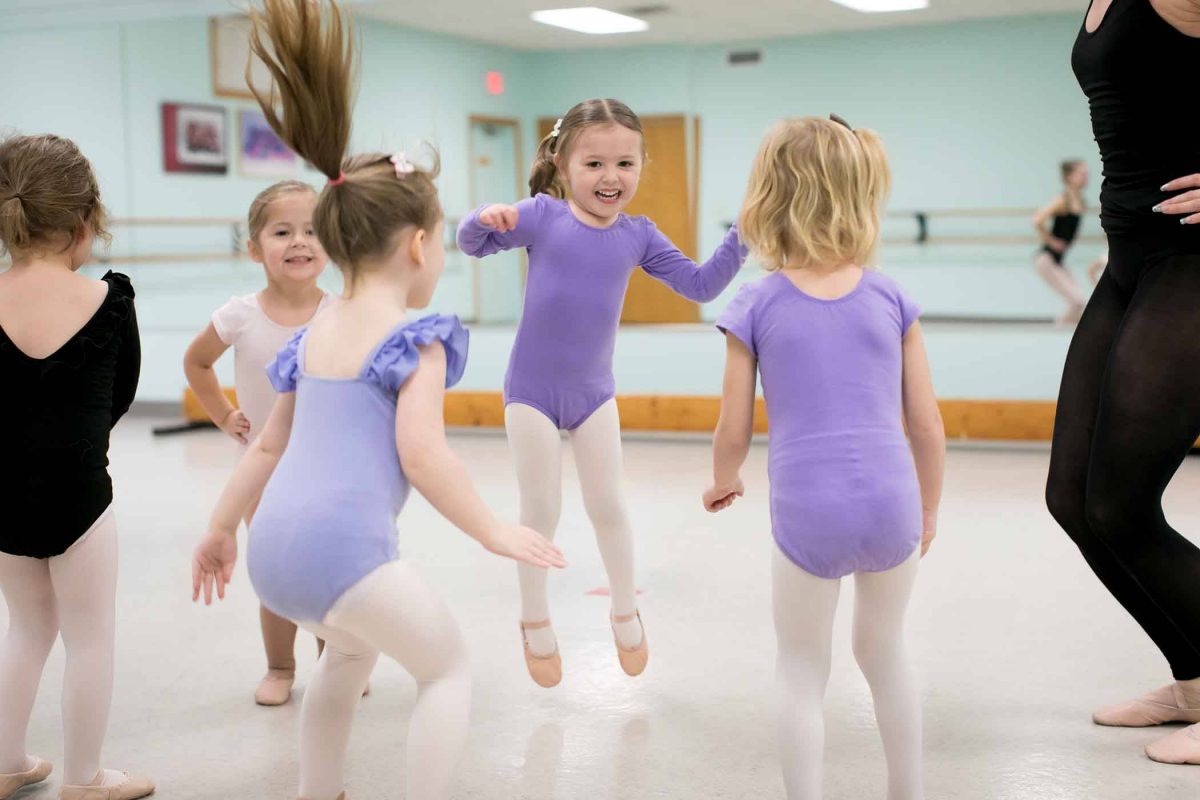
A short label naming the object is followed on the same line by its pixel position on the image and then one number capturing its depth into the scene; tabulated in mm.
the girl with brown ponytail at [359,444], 1867
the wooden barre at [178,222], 8523
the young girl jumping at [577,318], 2895
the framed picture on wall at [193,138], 8539
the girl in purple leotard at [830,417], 2002
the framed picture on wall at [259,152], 8773
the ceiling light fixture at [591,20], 8117
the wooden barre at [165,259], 8507
